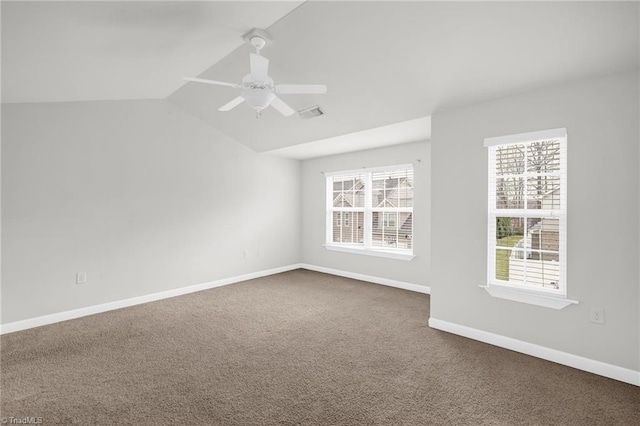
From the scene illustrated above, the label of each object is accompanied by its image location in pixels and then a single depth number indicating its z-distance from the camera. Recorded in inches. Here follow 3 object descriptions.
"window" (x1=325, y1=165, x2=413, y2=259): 201.5
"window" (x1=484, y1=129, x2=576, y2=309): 107.0
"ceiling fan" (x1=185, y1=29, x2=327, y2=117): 87.6
